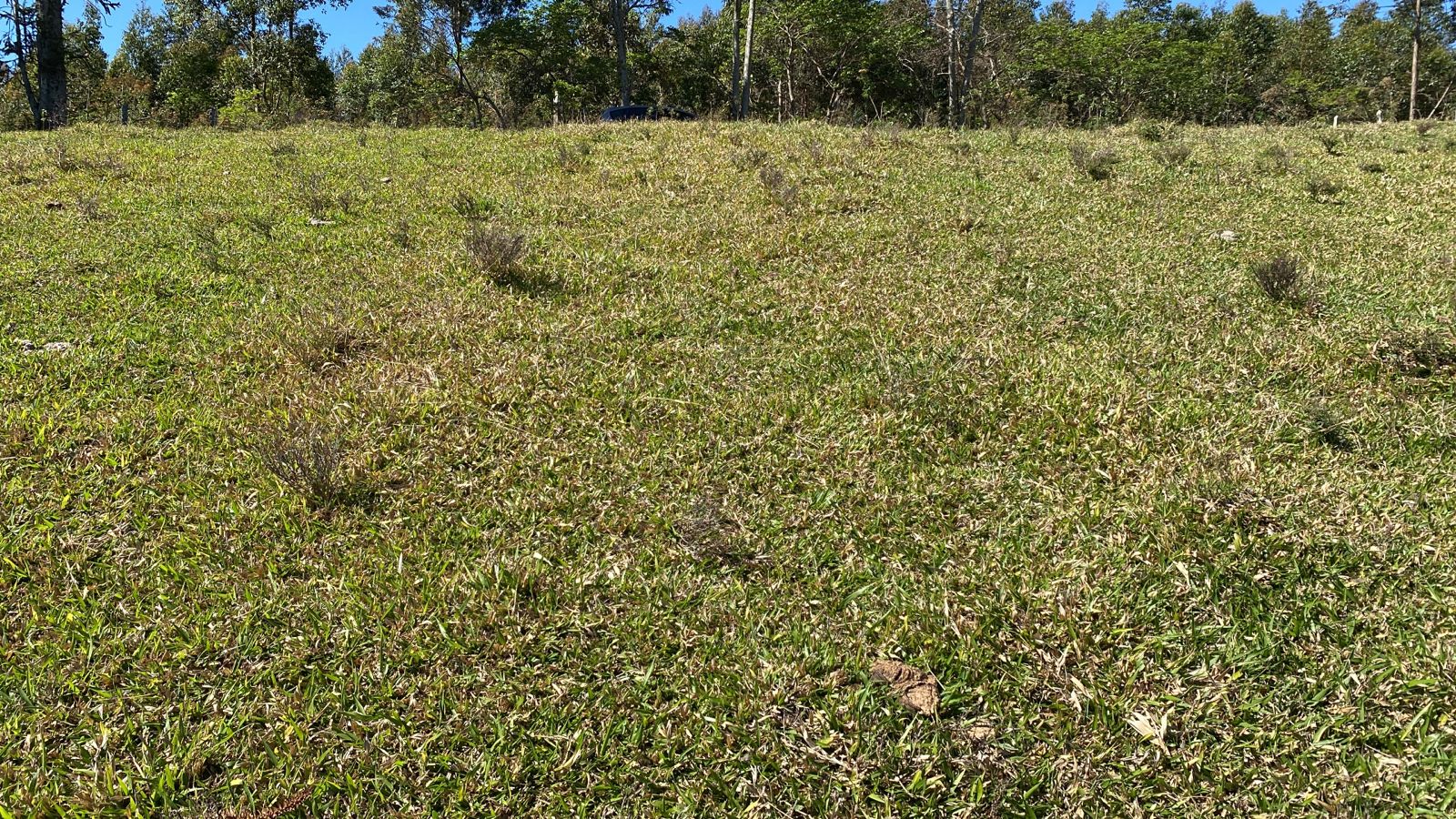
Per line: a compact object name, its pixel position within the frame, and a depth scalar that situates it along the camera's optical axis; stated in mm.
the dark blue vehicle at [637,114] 20931
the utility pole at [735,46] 29338
